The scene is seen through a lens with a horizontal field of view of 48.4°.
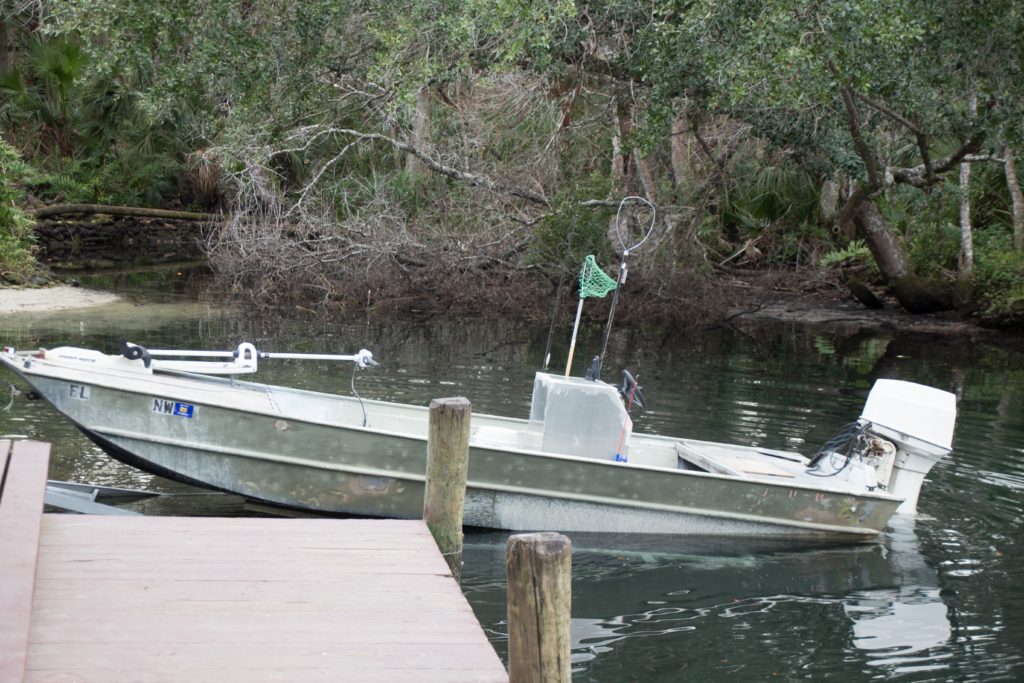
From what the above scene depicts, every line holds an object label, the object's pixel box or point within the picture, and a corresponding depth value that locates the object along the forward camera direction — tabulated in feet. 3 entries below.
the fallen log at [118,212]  100.37
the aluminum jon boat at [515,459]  26.58
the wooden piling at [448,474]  19.34
